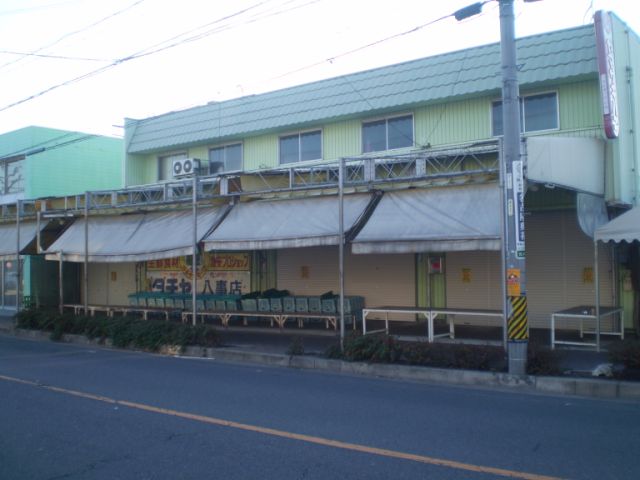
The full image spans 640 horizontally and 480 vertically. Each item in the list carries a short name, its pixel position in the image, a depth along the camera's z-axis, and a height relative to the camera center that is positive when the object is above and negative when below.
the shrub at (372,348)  11.52 -1.60
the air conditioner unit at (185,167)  20.91 +3.44
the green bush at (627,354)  9.69 -1.47
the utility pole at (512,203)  10.09 +1.00
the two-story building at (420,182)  12.37 +1.76
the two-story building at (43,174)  25.22 +4.21
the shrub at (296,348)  12.80 -1.72
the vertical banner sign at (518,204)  10.12 +0.98
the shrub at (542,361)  10.16 -1.65
